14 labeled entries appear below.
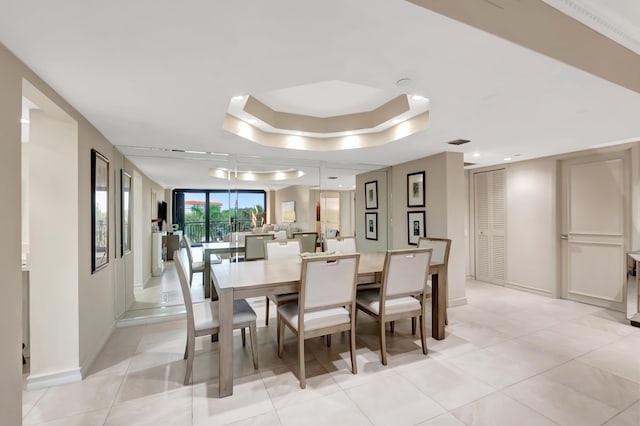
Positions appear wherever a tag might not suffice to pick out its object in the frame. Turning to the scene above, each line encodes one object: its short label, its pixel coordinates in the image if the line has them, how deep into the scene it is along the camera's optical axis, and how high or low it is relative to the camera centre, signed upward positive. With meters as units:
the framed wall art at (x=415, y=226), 4.37 -0.21
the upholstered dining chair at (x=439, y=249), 3.04 -0.42
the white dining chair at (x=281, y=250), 3.62 -0.47
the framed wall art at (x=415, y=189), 4.38 +0.38
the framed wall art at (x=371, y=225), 5.19 -0.22
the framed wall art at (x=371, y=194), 5.16 +0.36
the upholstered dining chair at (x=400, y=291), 2.56 -0.74
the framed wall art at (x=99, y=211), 2.59 +0.04
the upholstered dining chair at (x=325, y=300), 2.21 -0.71
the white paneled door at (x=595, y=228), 3.79 -0.24
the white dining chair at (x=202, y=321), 2.24 -0.88
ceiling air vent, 3.33 +0.86
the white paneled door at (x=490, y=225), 5.11 -0.23
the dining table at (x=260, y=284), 2.12 -0.59
